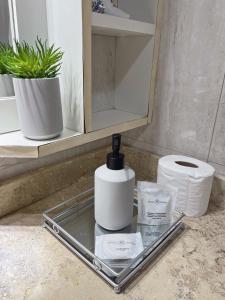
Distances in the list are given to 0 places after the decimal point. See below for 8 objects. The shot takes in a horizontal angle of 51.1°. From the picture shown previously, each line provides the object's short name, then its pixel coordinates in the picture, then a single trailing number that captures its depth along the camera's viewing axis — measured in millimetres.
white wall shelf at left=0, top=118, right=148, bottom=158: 484
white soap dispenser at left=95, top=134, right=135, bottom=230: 504
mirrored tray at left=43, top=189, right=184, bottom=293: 442
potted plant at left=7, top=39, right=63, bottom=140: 460
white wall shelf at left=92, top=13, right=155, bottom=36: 525
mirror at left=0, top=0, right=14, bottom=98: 552
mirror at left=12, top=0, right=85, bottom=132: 512
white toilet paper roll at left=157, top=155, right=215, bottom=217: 587
